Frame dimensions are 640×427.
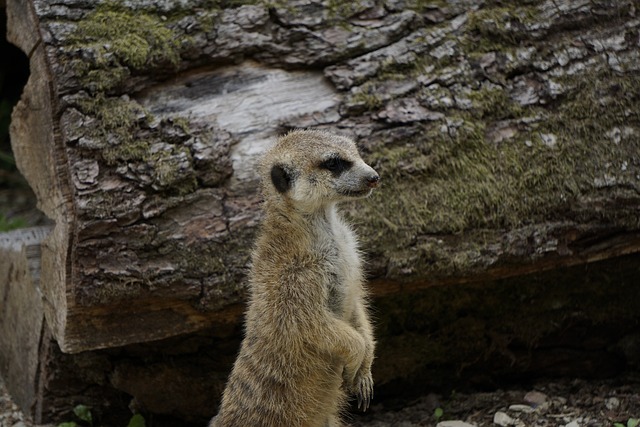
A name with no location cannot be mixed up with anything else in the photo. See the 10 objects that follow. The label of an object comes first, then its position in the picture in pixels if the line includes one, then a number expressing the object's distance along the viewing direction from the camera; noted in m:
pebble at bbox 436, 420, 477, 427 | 8.54
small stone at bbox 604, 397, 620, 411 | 8.59
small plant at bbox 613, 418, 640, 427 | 7.70
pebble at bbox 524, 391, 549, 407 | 8.90
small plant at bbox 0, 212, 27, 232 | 13.72
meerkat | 6.98
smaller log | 9.15
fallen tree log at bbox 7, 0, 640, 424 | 7.61
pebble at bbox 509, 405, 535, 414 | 8.72
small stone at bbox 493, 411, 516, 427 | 8.46
